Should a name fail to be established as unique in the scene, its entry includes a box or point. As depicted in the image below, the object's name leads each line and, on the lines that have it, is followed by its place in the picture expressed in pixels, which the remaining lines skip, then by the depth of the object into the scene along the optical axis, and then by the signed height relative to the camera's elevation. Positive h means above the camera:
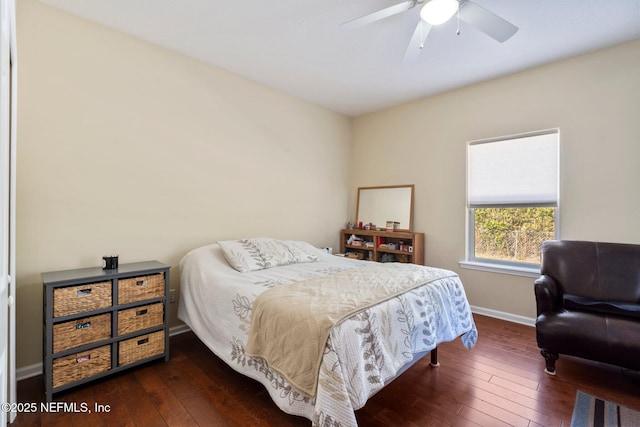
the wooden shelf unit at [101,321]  1.86 -0.78
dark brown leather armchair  1.97 -0.68
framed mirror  4.05 +0.12
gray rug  1.67 -1.18
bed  1.38 -0.65
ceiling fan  1.81 +1.29
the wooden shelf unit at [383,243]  3.81 -0.43
